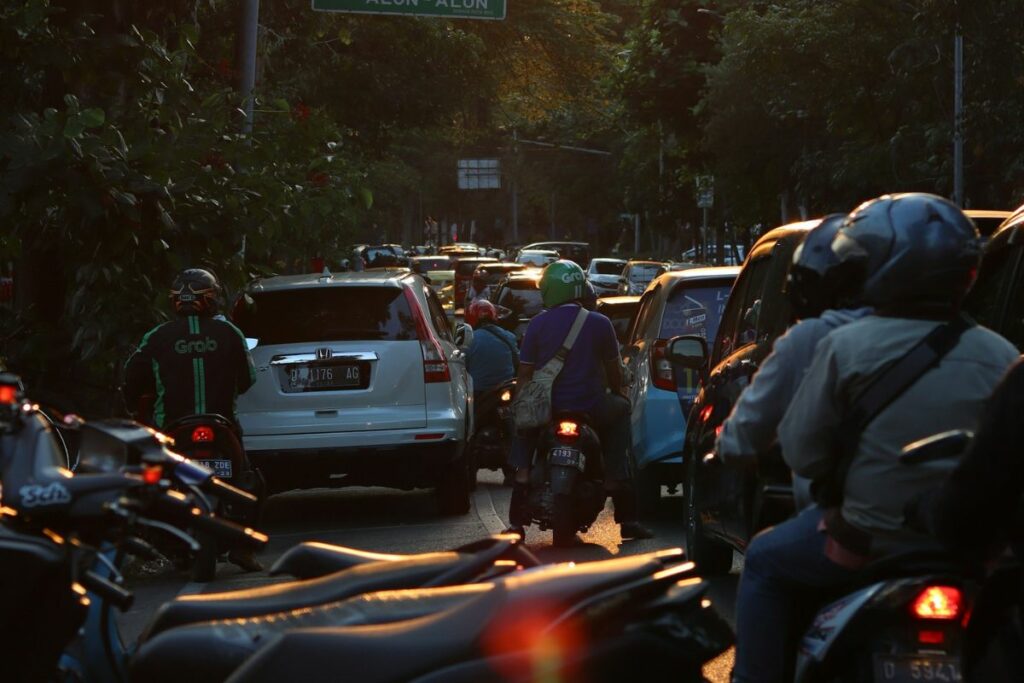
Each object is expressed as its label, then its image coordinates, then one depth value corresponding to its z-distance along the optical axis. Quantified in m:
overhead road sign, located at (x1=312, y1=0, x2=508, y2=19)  20.67
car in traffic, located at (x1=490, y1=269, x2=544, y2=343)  26.20
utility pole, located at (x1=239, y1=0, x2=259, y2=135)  19.06
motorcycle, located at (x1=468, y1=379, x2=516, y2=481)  15.53
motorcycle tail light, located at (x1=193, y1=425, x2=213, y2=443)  10.24
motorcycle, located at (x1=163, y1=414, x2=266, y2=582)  10.20
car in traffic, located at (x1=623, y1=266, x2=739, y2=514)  12.48
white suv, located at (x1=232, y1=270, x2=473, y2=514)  12.51
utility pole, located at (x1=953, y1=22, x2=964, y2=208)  23.47
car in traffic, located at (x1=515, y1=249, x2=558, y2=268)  59.91
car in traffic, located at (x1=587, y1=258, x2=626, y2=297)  49.84
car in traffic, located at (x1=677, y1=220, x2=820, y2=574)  7.41
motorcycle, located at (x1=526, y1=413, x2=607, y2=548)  10.83
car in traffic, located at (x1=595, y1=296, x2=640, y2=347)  20.19
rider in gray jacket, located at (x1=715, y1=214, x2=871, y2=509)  4.94
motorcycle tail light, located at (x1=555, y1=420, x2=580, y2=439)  10.85
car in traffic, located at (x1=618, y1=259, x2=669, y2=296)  43.66
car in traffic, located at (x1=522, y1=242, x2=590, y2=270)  70.12
